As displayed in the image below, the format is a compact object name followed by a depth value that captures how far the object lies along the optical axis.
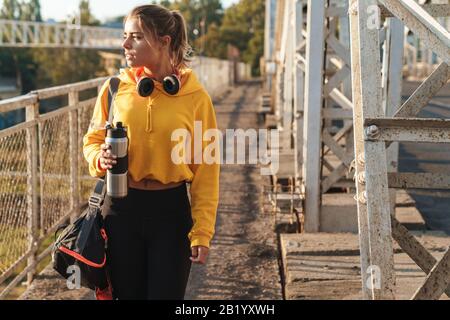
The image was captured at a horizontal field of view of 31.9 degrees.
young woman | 3.27
